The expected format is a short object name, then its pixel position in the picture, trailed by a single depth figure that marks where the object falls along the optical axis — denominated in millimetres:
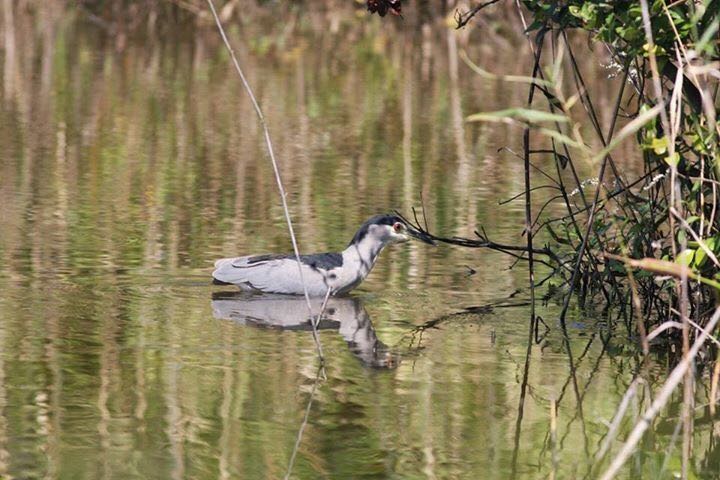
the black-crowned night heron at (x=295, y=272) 14992
